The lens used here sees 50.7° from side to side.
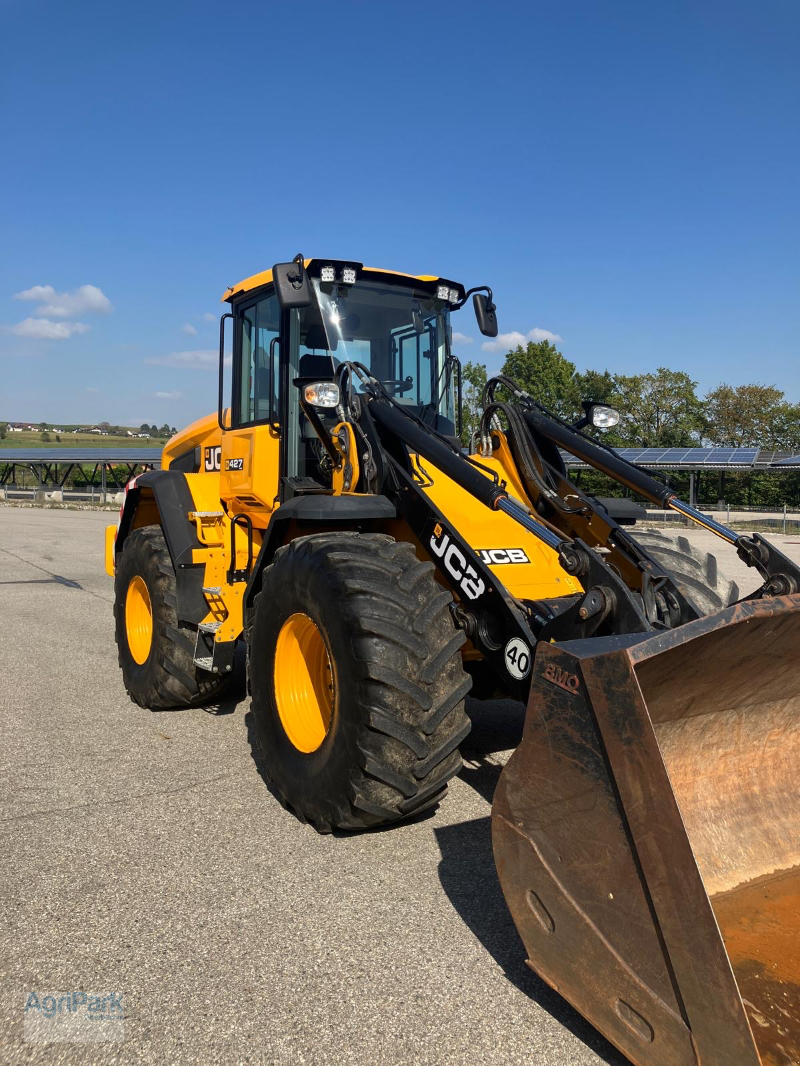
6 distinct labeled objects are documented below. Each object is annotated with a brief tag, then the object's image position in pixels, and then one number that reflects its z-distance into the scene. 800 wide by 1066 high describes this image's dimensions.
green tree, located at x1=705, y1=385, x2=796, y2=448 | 55.84
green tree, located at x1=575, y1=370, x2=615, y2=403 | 54.75
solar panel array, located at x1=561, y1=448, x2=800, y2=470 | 33.91
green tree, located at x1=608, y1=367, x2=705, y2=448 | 54.78
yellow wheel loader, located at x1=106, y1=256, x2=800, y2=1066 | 2.23
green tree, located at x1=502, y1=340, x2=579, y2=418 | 49.33
